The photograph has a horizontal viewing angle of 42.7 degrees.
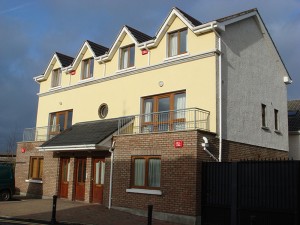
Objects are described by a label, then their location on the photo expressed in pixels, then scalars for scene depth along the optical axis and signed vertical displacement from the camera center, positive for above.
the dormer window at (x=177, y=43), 17.58 +5.94
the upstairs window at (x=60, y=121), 22.88 +2.88
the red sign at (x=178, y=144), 14.91 +1.08
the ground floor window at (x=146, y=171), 15.79 -0.02
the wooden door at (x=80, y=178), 19.59 -0.48
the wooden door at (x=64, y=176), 20.62 -0.39
